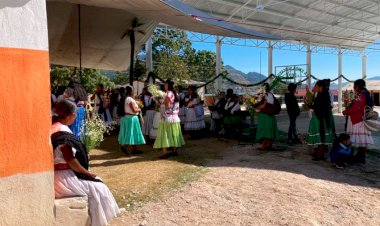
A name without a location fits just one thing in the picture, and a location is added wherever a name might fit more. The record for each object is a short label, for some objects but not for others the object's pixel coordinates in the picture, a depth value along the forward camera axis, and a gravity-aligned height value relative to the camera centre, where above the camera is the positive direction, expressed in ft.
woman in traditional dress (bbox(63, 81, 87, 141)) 19.43 +0.56
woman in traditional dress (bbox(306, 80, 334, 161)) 22.09 -1.08
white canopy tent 21.15 +6.26
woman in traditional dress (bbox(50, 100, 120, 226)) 9.78 -1.89
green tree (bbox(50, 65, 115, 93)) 70.13 +6.74
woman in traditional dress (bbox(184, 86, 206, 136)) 32.55 -0.66
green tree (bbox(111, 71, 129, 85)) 99.45 +8.29
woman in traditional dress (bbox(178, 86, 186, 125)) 34.12 -0.20
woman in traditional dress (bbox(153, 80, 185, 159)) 22.52 -1.14
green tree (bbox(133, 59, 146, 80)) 82.41 +9.15
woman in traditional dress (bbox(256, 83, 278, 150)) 25.07 -1.21
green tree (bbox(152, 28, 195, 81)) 83.71 +12.02
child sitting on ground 20.86 -2.69
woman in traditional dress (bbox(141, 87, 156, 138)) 30.32 -0.23
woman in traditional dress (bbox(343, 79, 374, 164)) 21.65 -1.00
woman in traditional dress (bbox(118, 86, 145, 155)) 23.34 -1.13
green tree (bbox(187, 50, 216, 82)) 117.39 +14.62
